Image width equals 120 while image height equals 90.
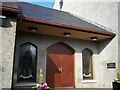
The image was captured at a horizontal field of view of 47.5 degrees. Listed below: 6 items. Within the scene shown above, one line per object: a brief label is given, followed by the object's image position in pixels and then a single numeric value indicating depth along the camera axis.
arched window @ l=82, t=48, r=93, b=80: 8.07
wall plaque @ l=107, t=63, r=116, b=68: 7.16
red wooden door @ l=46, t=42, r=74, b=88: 7.12
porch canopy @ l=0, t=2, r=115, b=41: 5.55
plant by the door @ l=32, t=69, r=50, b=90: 4.21
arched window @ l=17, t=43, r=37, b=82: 6.54
